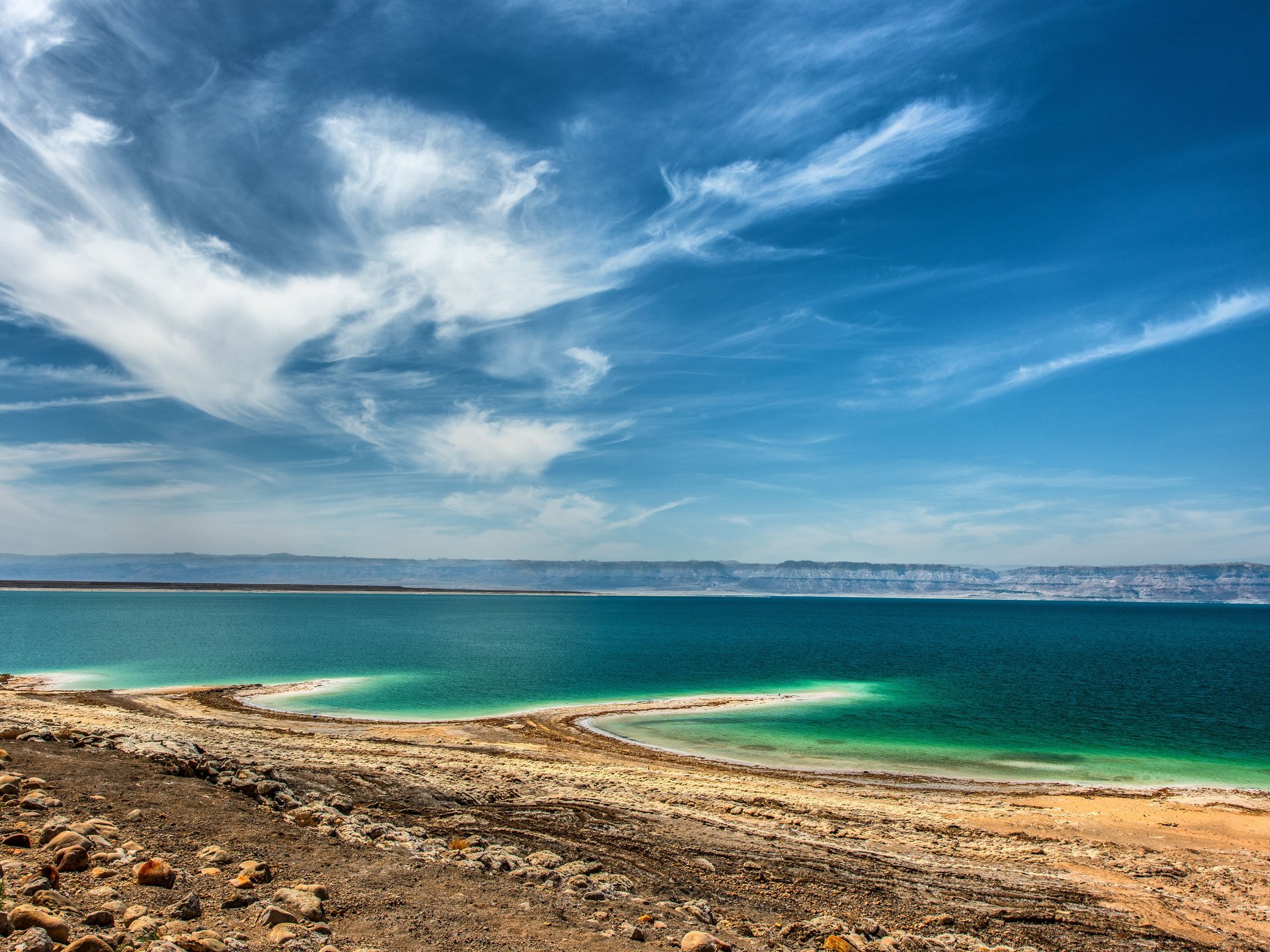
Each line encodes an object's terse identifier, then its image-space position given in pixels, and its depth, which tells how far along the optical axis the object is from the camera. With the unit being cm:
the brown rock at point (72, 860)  839
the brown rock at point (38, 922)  648
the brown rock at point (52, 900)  732
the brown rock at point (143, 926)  700
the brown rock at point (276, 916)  785
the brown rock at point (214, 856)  962
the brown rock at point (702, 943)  853
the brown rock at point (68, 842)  909
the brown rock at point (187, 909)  768
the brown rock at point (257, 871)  912
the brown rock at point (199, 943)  683
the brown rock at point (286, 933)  745
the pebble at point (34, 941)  611
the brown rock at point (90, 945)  627
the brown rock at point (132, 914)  729
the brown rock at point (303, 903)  822
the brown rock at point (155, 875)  844
